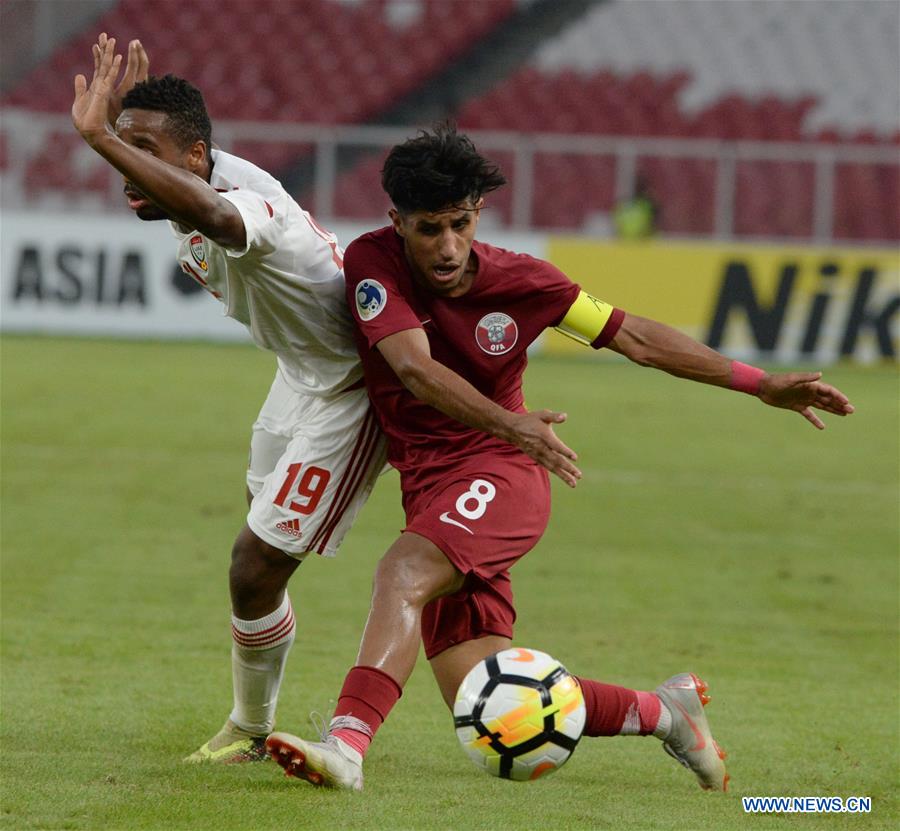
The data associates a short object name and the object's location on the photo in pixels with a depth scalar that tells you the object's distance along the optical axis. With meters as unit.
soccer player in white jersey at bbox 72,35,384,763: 9.61
